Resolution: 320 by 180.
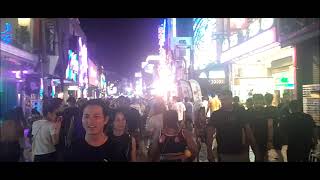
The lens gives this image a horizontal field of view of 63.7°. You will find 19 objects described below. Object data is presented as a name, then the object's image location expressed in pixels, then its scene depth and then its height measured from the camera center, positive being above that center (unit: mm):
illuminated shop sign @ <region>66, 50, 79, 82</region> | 20085 +2262
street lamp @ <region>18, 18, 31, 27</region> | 12127 +3470
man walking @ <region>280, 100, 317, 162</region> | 4348 -741
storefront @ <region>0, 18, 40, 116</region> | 9224 +1027
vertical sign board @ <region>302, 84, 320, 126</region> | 5777 -230
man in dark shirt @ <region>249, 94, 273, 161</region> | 4686 -688
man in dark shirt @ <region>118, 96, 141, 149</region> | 4885 -557
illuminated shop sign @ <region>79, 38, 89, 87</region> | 25965 +2879
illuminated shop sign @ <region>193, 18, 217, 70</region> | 14420 +3171
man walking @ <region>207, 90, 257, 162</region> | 3984 -631
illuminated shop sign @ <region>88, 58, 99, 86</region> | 35331 +2949
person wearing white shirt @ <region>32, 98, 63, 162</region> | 4096 -702
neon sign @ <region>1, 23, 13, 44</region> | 9354 +2248
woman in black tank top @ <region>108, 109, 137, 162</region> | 3419 -640
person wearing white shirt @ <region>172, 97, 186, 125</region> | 7470 -457
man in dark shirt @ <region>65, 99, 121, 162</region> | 3023 -567
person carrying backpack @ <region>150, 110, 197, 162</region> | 3679 -753
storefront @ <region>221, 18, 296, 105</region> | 7825 +1030
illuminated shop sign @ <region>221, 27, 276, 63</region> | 7756 +1665
